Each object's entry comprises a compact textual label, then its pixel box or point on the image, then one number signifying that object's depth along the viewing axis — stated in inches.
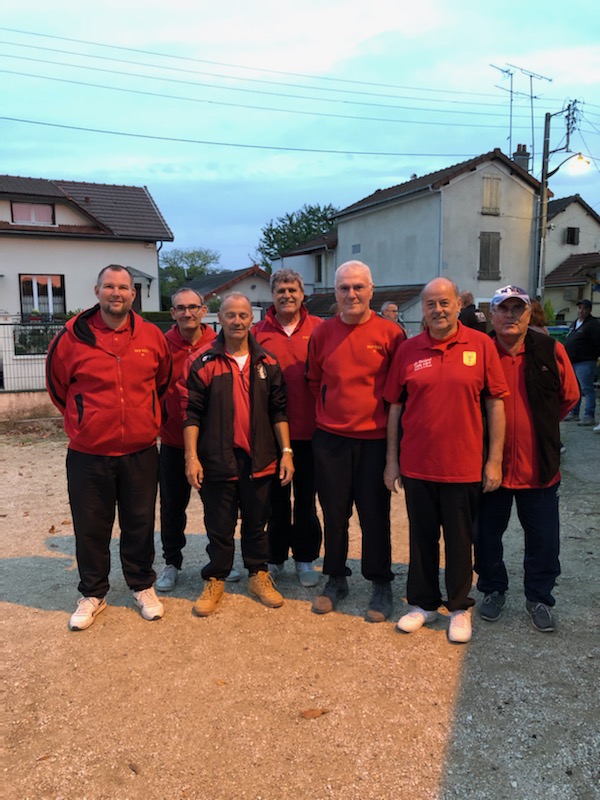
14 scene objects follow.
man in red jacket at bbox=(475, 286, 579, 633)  132.3
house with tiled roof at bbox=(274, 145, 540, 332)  999.0
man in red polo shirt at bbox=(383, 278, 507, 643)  127.7
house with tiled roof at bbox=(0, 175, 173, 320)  918.4
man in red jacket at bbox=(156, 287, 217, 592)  162.2
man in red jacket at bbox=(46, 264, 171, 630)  138.1
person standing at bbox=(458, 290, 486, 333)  286.0
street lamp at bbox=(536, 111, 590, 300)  800.9
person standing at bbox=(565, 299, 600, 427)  369.1
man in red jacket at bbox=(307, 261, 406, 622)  139.7
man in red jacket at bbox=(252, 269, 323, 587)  156.8
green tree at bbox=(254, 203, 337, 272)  2086.6
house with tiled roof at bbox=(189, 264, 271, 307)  1512.1
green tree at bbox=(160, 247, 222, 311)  2615.7
